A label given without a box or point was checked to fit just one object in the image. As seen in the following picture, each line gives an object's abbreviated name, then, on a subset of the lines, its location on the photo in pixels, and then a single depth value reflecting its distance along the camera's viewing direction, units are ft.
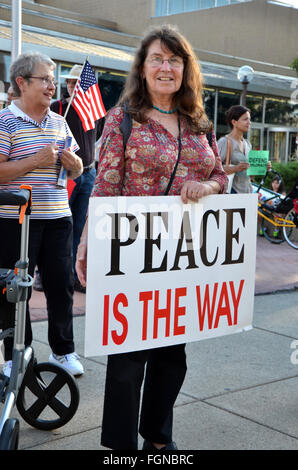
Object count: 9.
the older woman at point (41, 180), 12.50
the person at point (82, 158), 20.13
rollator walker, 8.69
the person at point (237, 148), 22.77
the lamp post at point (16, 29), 29.27
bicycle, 37.17
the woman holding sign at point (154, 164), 9.18
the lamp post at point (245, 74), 50.65
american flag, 18.42
